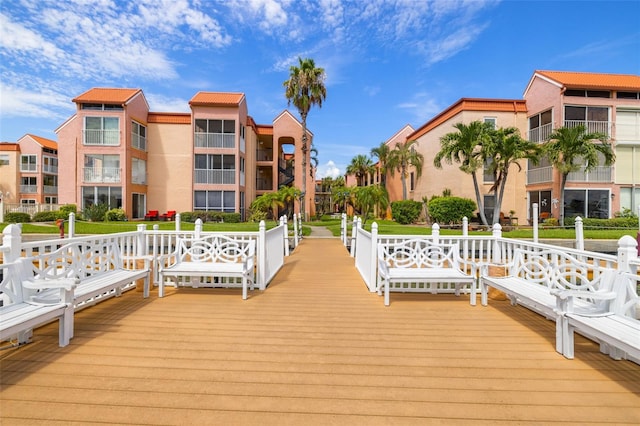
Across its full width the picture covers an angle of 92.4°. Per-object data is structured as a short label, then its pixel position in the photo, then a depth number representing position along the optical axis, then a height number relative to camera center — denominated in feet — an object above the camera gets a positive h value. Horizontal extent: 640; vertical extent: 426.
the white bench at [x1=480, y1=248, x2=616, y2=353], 10.78 -3.19
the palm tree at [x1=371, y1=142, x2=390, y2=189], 110.93 +21.52
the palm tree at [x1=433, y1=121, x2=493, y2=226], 56.75 +12.92
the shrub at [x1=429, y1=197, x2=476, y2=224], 66.39 +0.83
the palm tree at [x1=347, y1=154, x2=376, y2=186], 147.71 +22.79
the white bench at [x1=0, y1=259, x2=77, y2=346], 10.04 -3.15
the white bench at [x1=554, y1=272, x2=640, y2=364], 9.10 -3.40
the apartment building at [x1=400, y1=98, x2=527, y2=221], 70.34 +19.53
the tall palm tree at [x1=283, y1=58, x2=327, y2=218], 81.20 +33.75
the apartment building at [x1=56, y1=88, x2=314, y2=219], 73.41 +14.84
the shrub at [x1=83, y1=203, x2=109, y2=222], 70.18 -0.16
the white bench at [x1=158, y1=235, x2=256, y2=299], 16.81 -3.08
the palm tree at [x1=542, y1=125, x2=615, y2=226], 56.13 +11.98
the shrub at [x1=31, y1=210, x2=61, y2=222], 73.10 -0.90
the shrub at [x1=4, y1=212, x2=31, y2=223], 70.54 -1.13
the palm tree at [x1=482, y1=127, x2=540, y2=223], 54.39 +11.60
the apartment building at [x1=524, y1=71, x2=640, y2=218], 66.44 +17.44
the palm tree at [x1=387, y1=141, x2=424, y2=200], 92.30 +16.85
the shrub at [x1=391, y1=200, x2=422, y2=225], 84.38 +0.49
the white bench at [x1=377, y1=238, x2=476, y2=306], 15.70 -3.18
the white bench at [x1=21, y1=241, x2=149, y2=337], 11.64 -2.65
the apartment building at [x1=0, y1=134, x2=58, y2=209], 115.96 +15.57
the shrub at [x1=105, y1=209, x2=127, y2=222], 69.92 -0.61
